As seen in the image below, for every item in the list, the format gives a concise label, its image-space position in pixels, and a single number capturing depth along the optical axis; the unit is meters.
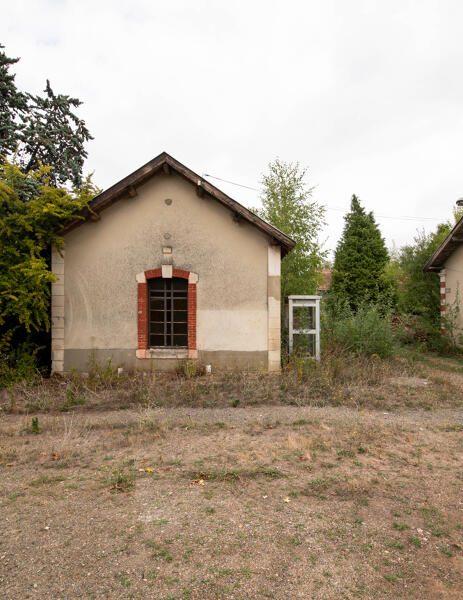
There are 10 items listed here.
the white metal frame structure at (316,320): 9.90
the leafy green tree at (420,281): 16.27
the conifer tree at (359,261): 19.92
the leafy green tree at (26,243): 7.78
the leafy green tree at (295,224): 15.18
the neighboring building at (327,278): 28.09
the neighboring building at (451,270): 13.40
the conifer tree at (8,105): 12.39
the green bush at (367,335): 10.53
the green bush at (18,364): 8.17
